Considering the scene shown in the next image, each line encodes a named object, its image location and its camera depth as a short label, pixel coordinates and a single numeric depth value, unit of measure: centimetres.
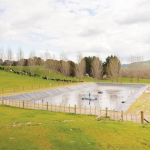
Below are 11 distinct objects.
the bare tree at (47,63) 9055
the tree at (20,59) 8109
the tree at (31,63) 8279
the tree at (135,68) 9822
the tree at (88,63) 10377
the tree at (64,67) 9130
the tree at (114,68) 9374
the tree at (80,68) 9091
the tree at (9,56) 8717
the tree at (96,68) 9509
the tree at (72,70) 9929
